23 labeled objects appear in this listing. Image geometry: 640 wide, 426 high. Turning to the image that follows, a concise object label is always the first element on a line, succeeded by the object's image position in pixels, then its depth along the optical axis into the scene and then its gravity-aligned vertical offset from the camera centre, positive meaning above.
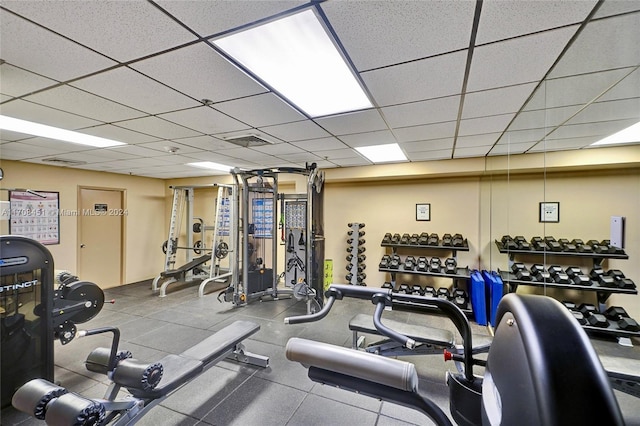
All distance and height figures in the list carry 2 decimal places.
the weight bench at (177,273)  5.15 -1.25
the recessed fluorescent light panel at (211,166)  4.82 +0.89
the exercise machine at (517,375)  0.43 -0.32
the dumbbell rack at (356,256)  5.11 -0.86
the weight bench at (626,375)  1.81 -1.11
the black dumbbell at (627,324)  2.78 -1.18
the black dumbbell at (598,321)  2.92 -1.19
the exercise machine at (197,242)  5.39 -0.67
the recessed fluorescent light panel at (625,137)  2.15 +0.72
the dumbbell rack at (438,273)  4.16 -0.93
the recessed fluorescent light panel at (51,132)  2.62 +0.87
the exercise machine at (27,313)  1.92 -0.81
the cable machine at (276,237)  3.96 -0.42
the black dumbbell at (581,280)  3.05 -0.76
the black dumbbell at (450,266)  4.22 -0.85
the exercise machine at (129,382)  1.16 -1.07
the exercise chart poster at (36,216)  4.31 -0.09
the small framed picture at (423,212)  4.84 +0.02
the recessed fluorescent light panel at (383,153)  3.61 +0.90
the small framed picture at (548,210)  2.83 +0.04
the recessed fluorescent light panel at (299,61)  1.32 +0.91
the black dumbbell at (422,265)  4.41 -0.88
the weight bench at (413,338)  2.36 -1.17
